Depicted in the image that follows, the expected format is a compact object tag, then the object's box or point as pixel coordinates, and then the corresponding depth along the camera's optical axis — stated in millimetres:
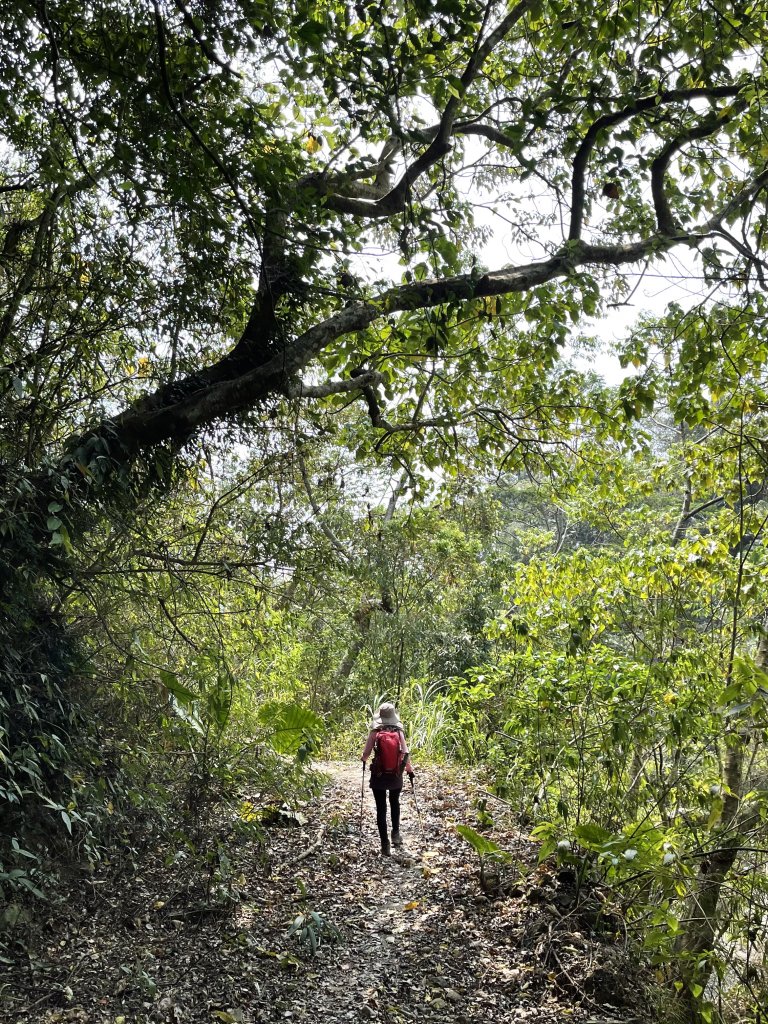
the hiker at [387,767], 6859
